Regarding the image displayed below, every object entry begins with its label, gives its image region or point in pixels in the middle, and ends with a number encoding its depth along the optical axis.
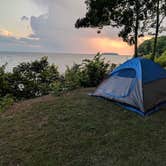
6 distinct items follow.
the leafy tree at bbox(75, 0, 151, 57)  6.61
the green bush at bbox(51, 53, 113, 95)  5.71
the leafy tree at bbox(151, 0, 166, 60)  6.86
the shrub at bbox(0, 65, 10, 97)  5.02
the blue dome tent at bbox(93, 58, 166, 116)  3.66
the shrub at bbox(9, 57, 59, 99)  5.21
